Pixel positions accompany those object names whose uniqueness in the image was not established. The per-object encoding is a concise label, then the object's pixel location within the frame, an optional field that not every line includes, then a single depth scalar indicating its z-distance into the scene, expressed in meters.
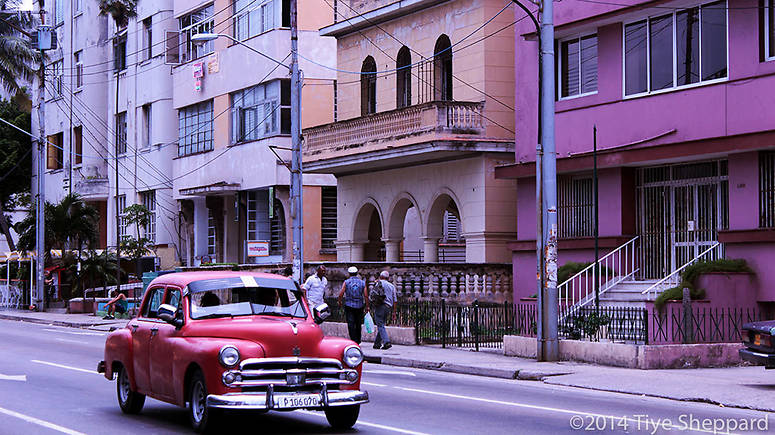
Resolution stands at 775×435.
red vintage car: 12.08
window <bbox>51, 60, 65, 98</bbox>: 66.38
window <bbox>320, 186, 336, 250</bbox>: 44.56
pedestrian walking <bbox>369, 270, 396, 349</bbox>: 26.17
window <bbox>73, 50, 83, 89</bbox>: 63.41
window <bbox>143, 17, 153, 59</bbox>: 56.16
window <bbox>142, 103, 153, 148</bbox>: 56.06
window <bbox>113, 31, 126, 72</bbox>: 59.31
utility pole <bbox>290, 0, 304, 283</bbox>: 30.03
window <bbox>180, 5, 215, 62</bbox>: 49.72
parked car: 17.98
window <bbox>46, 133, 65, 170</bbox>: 67.28
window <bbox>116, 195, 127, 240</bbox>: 58.75
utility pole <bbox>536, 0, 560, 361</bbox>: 22.45
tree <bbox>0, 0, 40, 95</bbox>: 60.31
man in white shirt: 27.92
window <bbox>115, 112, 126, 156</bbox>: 59.31
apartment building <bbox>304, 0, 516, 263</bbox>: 33.66
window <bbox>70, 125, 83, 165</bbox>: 63.94
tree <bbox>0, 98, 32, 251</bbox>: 70.81
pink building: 24.81
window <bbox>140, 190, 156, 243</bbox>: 56.09
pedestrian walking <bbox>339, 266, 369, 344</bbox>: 25.73
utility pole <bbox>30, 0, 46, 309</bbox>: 49.91
